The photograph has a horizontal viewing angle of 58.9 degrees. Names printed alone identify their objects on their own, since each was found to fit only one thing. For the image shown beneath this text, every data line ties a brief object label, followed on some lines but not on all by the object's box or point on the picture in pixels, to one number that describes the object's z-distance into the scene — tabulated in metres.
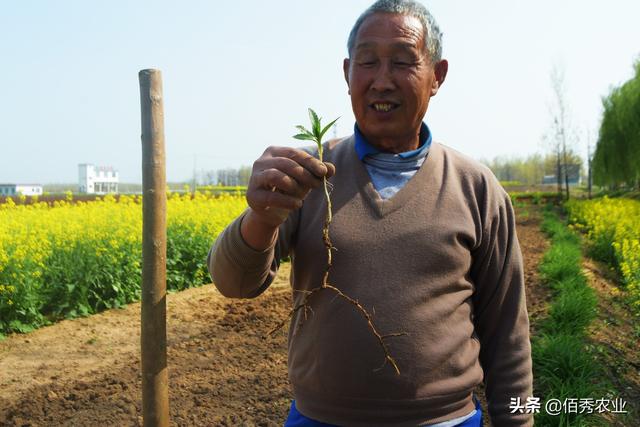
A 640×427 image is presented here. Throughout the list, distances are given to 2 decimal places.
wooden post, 2.24
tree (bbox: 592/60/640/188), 20.52
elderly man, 1.42
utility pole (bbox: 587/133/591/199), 30.74
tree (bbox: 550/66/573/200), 26.89
